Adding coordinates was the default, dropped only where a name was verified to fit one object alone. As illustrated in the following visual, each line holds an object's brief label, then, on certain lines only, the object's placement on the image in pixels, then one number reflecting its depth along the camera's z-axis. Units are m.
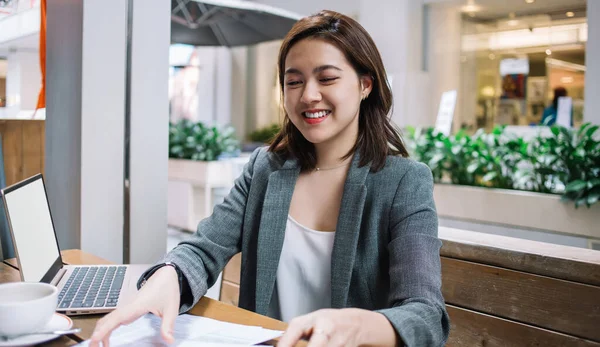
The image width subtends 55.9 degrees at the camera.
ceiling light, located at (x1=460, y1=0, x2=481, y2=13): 7.98
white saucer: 0.87
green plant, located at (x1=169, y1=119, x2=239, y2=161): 5.95
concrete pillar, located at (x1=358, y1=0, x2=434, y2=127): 7.88
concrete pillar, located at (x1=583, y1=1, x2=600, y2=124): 6.00
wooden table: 0.98
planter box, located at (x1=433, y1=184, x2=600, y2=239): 3.67
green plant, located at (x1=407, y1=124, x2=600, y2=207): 3.76
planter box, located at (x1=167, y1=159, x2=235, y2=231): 5.70
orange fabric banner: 1.96
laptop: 1.12
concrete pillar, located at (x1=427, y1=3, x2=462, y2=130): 8.12
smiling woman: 1.17
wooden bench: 1.38
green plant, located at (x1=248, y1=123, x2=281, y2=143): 10.51
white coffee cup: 0.84
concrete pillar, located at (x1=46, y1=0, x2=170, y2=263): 1.90
